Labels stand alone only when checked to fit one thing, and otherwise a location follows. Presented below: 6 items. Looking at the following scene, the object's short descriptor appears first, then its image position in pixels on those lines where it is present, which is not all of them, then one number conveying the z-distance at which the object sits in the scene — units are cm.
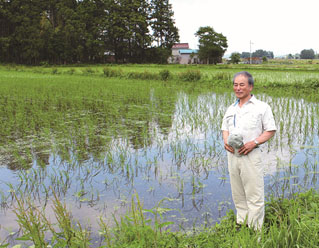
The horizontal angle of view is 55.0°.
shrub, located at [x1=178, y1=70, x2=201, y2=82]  1604
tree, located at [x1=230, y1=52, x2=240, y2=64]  5538
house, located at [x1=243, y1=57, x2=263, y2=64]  7104
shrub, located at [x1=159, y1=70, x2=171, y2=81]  1716
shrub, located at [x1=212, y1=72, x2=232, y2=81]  1477
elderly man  225
